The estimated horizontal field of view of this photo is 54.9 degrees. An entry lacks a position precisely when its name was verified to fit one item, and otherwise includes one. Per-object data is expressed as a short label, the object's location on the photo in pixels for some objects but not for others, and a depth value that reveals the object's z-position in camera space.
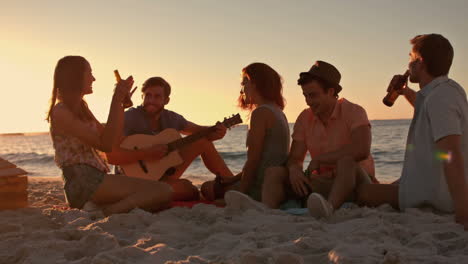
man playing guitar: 5.11
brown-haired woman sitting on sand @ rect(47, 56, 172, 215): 4.02
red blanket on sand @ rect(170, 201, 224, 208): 4.59
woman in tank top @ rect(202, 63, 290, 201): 4.37
